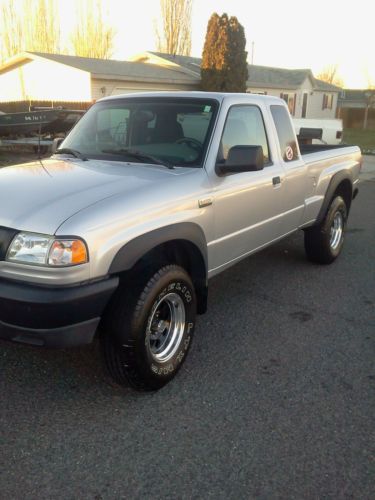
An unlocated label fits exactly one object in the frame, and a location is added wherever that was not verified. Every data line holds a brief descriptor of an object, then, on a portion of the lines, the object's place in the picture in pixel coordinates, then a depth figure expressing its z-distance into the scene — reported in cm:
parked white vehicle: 1510
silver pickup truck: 252
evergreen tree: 2780
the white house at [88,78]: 2394
